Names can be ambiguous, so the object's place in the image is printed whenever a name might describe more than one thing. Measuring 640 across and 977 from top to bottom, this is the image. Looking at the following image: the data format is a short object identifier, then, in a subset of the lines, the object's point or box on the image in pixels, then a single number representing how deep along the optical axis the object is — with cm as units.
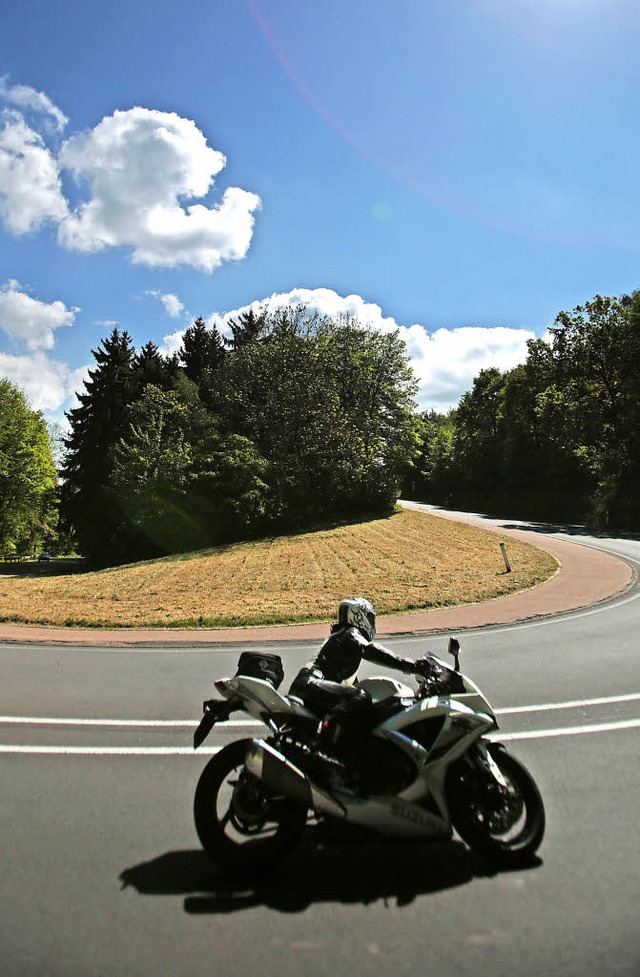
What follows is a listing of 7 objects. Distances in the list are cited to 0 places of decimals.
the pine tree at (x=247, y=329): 4925
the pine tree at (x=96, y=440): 3756
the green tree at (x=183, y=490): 3128
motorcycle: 341
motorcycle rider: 365
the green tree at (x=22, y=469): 4278
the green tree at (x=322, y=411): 3431
